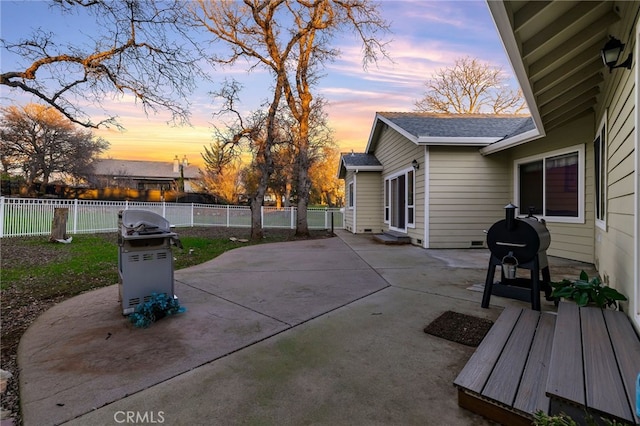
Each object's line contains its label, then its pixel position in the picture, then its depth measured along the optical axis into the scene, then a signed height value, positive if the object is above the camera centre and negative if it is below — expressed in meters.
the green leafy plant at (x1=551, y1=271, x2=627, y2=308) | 2.64 -0.75
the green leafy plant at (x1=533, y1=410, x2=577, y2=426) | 1.30 -0.89
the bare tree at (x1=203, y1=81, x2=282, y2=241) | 11.19 +2.68
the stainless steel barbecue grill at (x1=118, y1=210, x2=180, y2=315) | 3.26 -0.54
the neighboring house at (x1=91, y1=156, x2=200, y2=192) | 33.44 +3.92
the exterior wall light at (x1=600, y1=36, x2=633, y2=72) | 2.79 +1.36
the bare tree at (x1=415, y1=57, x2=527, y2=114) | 22.55 +8.46
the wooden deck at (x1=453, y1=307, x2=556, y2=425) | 1.60 -0.95
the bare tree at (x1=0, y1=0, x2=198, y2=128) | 6.31 +3.09
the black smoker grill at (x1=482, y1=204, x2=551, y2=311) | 3.32 -0.50
